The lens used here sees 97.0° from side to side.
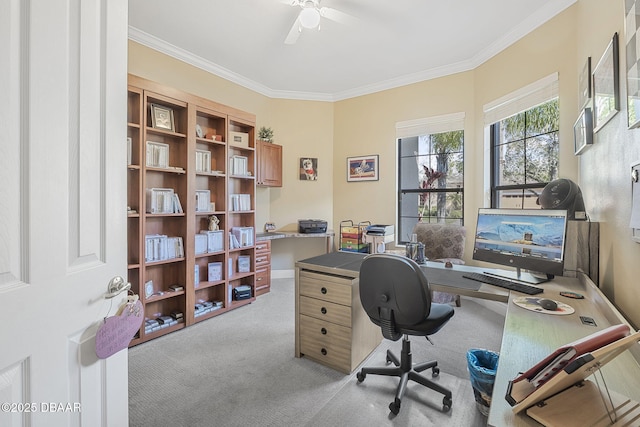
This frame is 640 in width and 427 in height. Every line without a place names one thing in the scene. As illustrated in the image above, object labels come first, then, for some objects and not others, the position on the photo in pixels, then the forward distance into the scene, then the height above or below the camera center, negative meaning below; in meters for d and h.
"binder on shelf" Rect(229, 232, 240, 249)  3.55 -0.39
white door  0.67 +0.02
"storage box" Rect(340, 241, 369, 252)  4.13 -0.51
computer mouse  1.37 -0.45
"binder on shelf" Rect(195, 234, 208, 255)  3.14 -0.36
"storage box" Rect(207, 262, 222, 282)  3.29 -0.70
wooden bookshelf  2.64 +0.17
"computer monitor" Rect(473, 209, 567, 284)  1.64 -0.18
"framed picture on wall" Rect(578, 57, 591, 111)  1.96 +0.93
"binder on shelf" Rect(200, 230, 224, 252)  3.26 -0.33
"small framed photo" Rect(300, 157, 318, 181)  4.73 +0.72
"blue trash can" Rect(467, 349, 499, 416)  1.61 -0.97
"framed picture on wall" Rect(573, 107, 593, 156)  1.88 +0.57
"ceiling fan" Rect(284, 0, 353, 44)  2.37 +1.71
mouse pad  1.35 -0.47
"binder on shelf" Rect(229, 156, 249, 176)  3.60 +0.60
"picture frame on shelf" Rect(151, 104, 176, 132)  2.84 +0.96
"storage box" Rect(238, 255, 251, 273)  3.72 -0.69
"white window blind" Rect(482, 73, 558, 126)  2.63 +1.17
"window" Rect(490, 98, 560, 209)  2.83 +0.62
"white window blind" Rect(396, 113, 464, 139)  3.75 +1.21
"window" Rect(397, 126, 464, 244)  3.85 +0.46
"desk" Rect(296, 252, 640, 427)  0.79 -0.49
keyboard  1.62 -0.44
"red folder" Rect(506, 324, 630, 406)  0.68 -0.38
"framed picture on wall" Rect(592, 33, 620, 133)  1.37 +0.67
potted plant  4.29 +1.18
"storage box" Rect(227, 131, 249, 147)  3.59 +0.94
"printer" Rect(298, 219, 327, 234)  4.40 -0.23
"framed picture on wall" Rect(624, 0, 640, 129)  1.08 +0.60
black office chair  1.62 -0.54
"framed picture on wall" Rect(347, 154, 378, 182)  4.43 +0.70
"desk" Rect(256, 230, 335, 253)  4.04 -0.36
